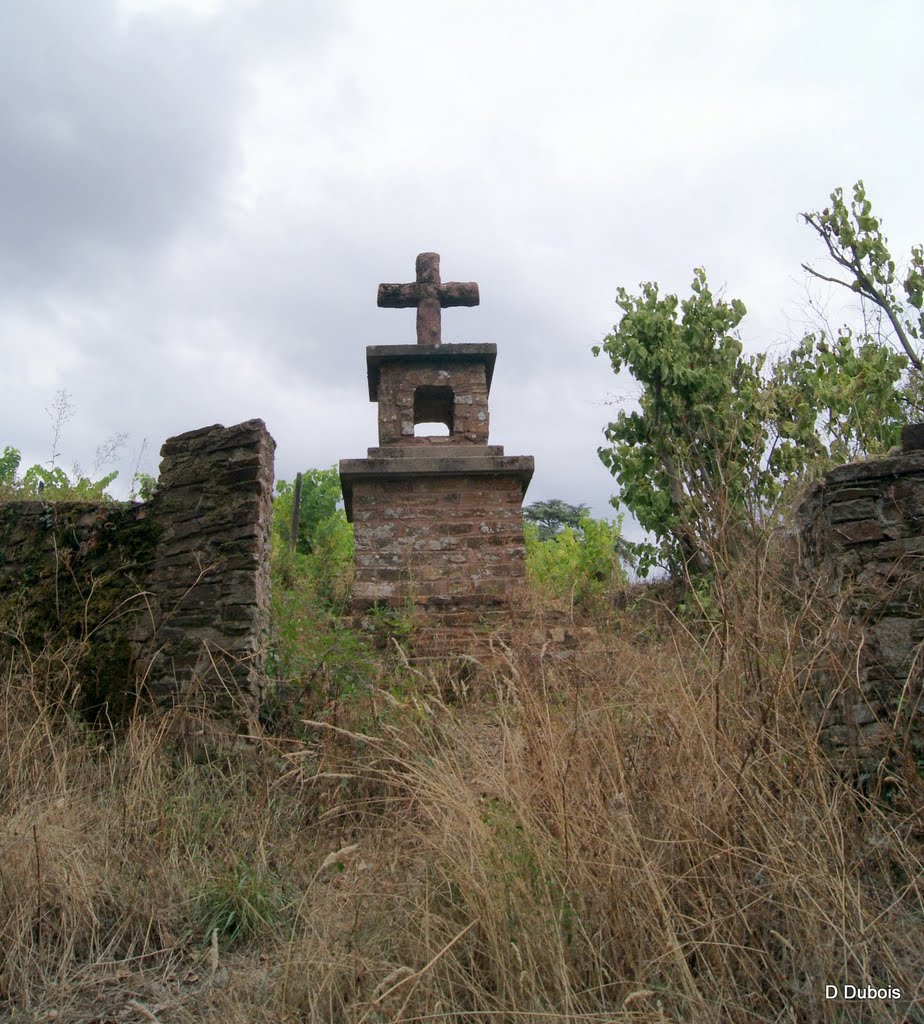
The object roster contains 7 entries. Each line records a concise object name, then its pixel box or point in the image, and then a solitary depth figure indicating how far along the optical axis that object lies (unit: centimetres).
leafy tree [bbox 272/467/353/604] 1117
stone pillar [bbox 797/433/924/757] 394
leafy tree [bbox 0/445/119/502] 732
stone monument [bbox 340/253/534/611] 855
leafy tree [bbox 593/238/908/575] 907
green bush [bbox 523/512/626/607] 1009
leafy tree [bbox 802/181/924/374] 870
